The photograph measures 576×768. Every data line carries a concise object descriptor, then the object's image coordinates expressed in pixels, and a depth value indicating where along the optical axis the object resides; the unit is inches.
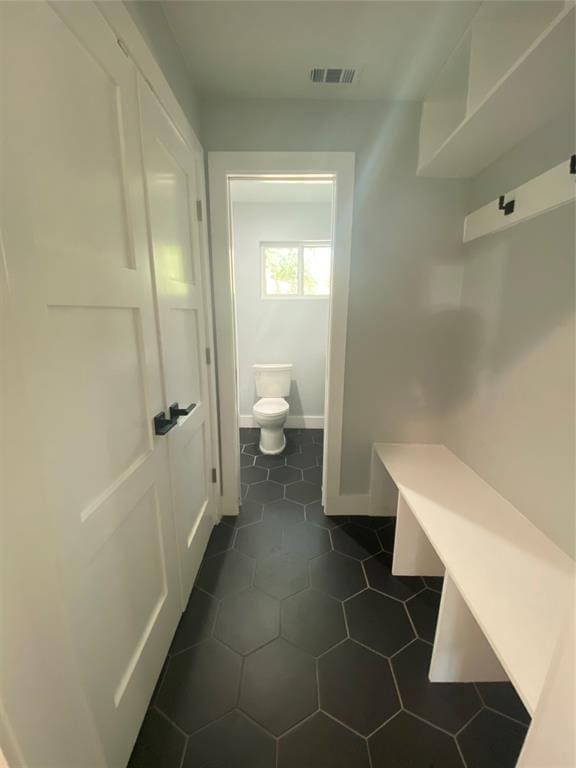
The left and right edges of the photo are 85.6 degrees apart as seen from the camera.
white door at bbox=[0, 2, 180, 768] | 22.7
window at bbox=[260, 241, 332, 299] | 127.9
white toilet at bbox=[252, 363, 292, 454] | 112.1
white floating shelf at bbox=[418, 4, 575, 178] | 31.9
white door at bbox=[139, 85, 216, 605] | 43.8
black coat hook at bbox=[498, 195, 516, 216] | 51.2
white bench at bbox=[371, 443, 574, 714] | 32.7
